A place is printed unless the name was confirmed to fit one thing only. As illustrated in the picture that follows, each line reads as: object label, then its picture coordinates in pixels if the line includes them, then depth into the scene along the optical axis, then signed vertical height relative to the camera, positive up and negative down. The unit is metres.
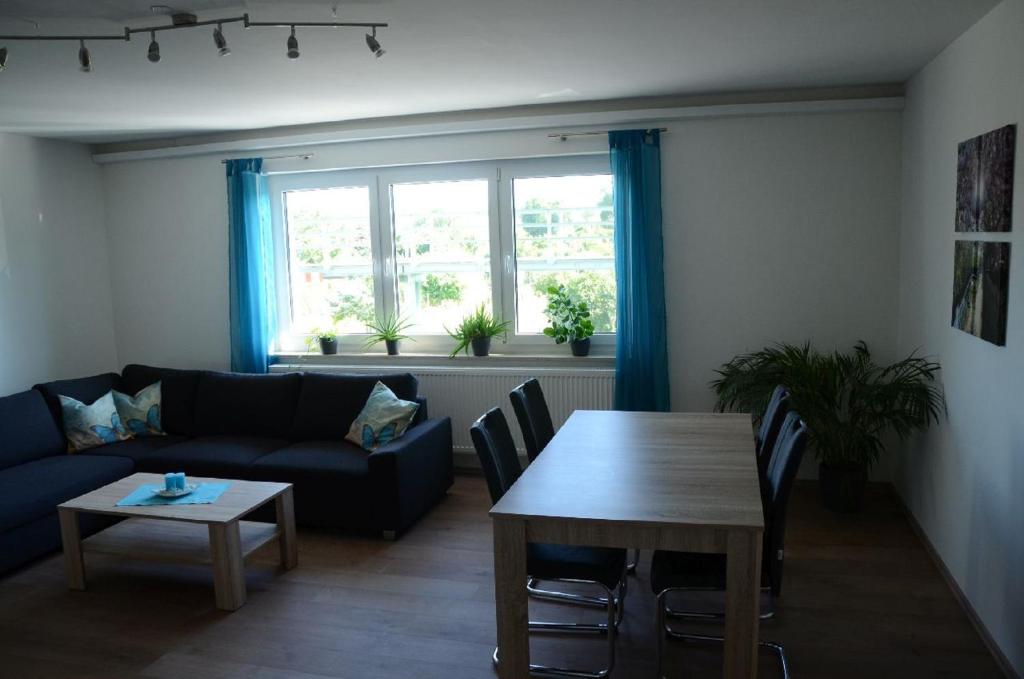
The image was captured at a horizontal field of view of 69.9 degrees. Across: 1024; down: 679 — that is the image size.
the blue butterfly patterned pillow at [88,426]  4.89 -0.94
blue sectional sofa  4.20 -1.08
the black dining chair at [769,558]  2.55 -1.10
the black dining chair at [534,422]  3.47 -0.74
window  5.26 +0.21
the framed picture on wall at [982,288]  2.92 -0.14
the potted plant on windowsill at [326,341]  5.70 -0.48
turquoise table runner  3.73 -1.10
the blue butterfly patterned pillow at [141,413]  5.17 -0.90
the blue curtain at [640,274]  4.88 -0.04
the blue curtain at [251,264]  5.64 +0.13
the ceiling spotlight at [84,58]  2.88 +0.90
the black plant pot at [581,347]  5.17 -0.54
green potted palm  4.10 -0.82
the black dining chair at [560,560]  2.74 -1.10
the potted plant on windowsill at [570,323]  5.14 -0.37
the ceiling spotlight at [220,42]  2.73 +0.91
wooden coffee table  3.48 -1.30
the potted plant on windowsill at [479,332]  5.36 -0.43
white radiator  5.12 -0.85
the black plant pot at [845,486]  4.39 -1.35
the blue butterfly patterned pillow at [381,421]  4.58 -0.91
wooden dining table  2.35 -0.81
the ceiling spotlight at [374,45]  2.92 +0.93
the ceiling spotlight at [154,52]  2.76 +0.88
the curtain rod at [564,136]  5.03 +0.92
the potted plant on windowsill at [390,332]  5.58 -0.42
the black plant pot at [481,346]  5.36 -0.53
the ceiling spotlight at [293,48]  2.80 +0.90
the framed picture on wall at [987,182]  2.88 +0.32
